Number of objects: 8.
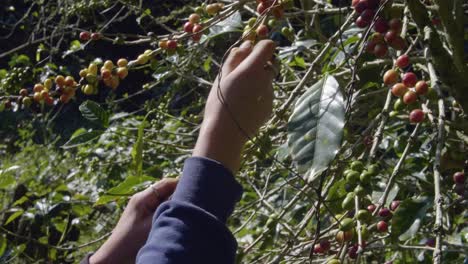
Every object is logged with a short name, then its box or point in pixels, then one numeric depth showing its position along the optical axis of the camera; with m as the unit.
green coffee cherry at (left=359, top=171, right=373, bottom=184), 0.90
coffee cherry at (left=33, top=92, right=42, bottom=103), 1.44
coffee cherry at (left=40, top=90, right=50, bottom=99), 1.42
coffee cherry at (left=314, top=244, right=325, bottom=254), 1.12
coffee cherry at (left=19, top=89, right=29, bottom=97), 1.57
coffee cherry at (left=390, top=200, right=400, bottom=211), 1.21
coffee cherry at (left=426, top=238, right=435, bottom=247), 1.24
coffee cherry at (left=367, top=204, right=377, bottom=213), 1.06
